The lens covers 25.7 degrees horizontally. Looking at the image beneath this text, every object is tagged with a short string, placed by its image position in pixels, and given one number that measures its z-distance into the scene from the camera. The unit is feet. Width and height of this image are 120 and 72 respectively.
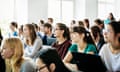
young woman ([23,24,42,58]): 15.11
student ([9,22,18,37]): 25.97
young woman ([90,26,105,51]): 15.62
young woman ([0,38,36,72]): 8.00
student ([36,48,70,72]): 6.12
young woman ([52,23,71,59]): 13.87
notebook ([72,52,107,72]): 8.58
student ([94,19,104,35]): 24.33
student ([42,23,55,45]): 19.87
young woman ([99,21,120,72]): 9.39
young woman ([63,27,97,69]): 12.20
